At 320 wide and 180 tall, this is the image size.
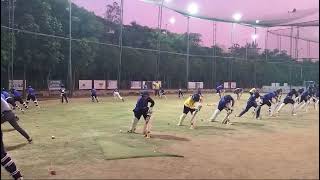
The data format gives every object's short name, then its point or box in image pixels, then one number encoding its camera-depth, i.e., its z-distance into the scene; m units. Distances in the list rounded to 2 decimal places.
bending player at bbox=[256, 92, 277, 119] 24.93
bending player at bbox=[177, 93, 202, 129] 20.02
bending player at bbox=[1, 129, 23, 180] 7.62
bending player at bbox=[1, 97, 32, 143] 12.02
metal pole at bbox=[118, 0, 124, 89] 51.79
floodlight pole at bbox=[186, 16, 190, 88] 63.94
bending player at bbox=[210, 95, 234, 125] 21.67
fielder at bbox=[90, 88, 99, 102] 37.84
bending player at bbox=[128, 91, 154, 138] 16.25
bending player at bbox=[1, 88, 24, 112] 19.70
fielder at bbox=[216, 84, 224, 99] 44.58
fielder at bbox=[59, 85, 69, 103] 35.78
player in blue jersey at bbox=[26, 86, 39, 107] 29.26
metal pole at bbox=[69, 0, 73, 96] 43.72
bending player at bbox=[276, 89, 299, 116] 27.05
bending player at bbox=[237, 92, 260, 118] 24.45
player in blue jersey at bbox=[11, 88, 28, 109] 26.09
